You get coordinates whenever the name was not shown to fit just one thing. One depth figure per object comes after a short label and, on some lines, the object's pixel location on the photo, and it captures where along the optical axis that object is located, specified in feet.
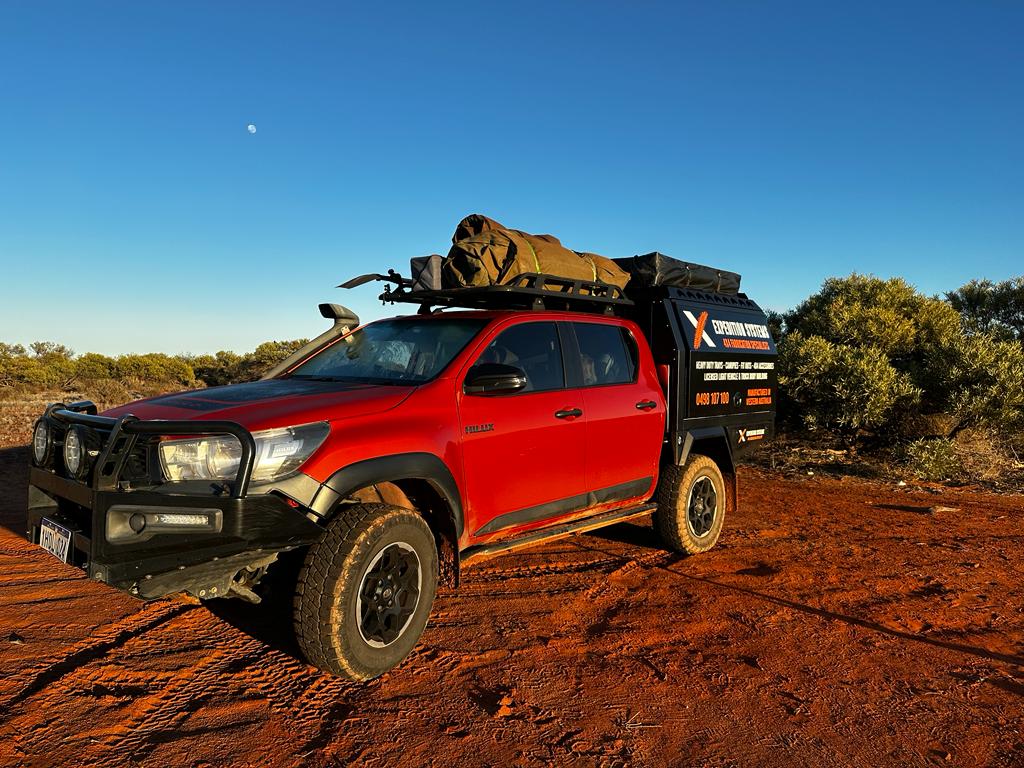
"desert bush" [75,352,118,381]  67.01
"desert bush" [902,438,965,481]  31.35
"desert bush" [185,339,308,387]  72.28
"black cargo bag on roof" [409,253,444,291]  16.47
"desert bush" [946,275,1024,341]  48.42
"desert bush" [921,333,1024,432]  32.40
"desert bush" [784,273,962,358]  39.65
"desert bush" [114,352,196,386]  69.51
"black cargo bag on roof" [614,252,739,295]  19.44
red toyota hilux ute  9.69
